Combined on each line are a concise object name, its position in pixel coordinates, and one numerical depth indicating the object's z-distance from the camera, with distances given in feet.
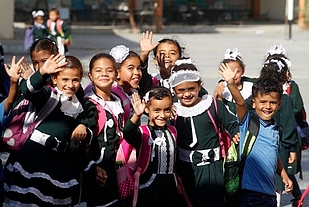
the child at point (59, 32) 60.82
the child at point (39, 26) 60.30
